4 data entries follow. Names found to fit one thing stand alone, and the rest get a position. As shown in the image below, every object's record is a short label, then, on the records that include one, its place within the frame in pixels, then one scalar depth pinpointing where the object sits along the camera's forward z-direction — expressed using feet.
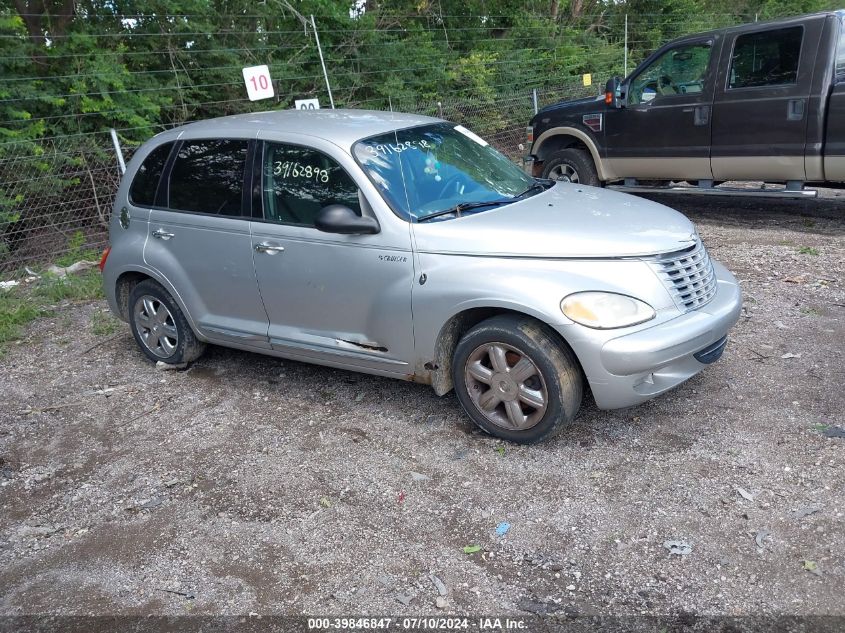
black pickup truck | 25.55
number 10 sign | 35.01
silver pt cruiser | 13.55
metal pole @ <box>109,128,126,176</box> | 31.91
